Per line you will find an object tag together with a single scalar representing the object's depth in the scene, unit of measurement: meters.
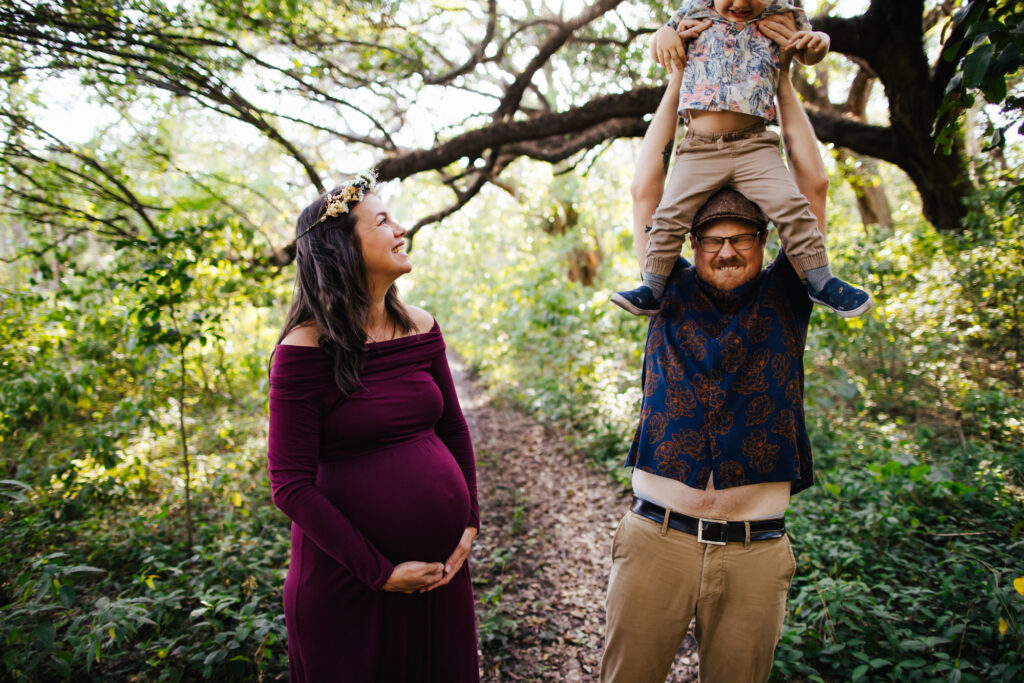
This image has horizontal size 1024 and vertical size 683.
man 1.60
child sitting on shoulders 1.74
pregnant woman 1.60
